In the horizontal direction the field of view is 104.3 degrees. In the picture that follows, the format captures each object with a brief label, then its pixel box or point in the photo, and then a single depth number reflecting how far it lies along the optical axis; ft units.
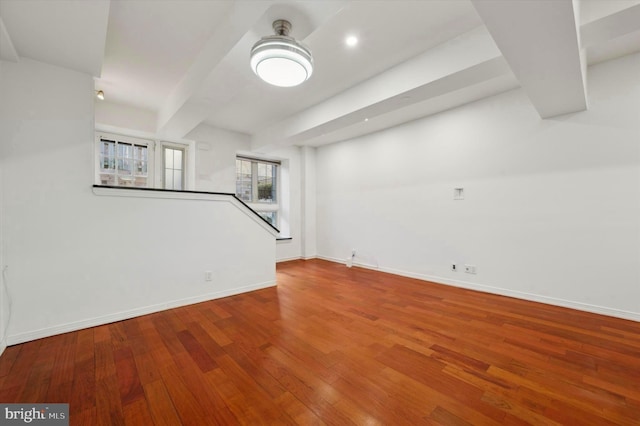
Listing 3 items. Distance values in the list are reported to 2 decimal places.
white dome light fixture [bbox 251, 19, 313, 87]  6.70
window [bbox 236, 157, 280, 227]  19.29
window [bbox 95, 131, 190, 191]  13.39
